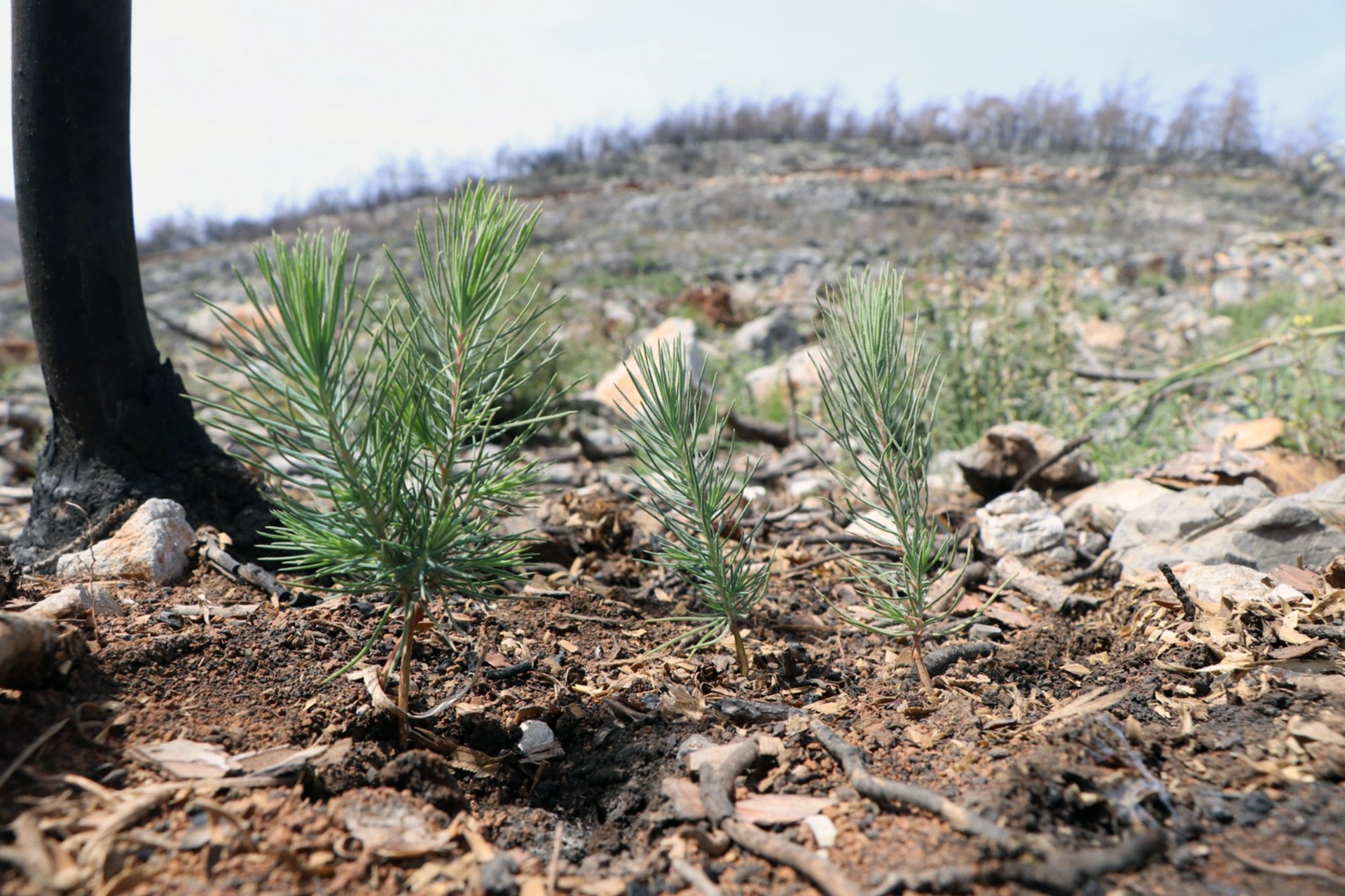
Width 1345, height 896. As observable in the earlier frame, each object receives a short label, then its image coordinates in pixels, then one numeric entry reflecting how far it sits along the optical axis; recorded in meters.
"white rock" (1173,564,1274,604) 0.74
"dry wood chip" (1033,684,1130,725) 0.63
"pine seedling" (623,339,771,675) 0.67
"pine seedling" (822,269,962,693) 0.67
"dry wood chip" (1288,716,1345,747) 0.57
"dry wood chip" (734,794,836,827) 0.58
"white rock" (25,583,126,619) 0.64
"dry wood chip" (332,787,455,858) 0.55
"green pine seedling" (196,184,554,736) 0.57
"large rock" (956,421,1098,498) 1.04
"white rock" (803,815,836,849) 0.56
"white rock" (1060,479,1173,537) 0.95
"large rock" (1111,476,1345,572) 0.82
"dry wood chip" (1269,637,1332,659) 0.65
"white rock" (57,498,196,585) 0.73
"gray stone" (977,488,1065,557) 0.91
